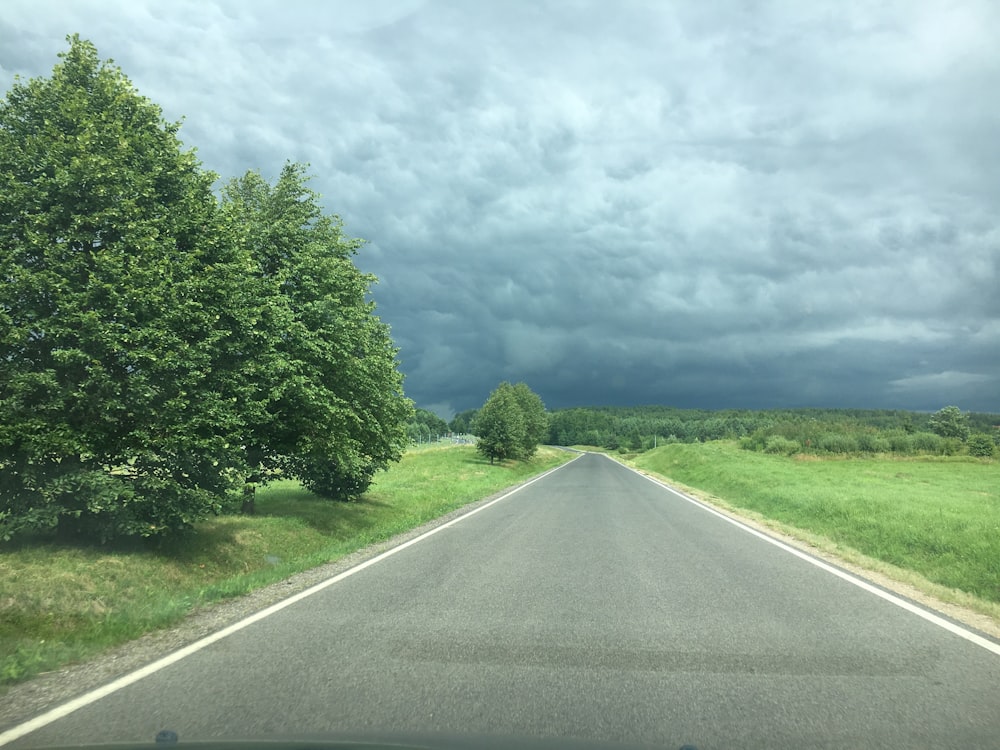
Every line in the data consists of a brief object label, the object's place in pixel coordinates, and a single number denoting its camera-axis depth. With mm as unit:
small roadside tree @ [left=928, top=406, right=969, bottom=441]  102794
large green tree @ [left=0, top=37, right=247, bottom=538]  9039
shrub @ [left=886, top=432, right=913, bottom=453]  76062
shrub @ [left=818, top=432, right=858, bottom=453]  75750
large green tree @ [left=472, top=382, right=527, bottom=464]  70875
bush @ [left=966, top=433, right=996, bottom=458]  72938
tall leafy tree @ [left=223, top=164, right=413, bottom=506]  14344
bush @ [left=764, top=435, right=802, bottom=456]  75812
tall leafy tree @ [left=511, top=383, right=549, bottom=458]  84438
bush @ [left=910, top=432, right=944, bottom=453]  75938
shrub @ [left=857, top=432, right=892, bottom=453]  75750
